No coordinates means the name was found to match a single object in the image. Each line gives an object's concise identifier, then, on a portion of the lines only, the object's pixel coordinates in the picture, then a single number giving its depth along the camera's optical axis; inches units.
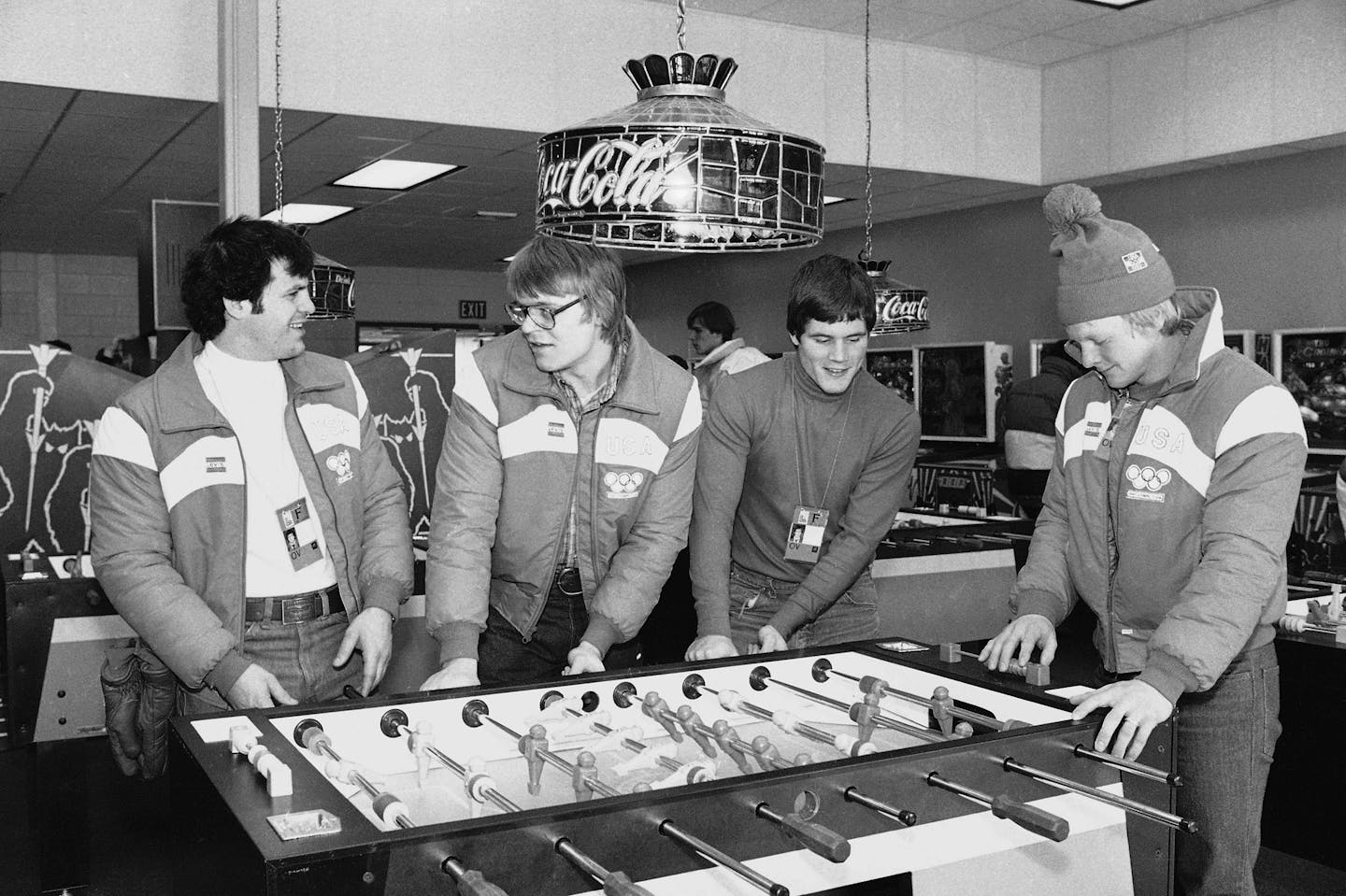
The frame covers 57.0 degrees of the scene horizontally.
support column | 196.2
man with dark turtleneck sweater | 119.0
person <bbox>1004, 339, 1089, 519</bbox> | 247.0
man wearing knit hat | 83.6
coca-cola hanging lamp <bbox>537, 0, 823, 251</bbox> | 65.7
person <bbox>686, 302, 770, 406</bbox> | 248.5
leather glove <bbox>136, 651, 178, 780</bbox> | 104.7
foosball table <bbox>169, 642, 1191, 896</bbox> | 58.6
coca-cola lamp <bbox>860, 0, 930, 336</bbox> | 205.9
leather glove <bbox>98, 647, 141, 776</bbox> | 104.7
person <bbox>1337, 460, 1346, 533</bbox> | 143.4
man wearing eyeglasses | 99.7
